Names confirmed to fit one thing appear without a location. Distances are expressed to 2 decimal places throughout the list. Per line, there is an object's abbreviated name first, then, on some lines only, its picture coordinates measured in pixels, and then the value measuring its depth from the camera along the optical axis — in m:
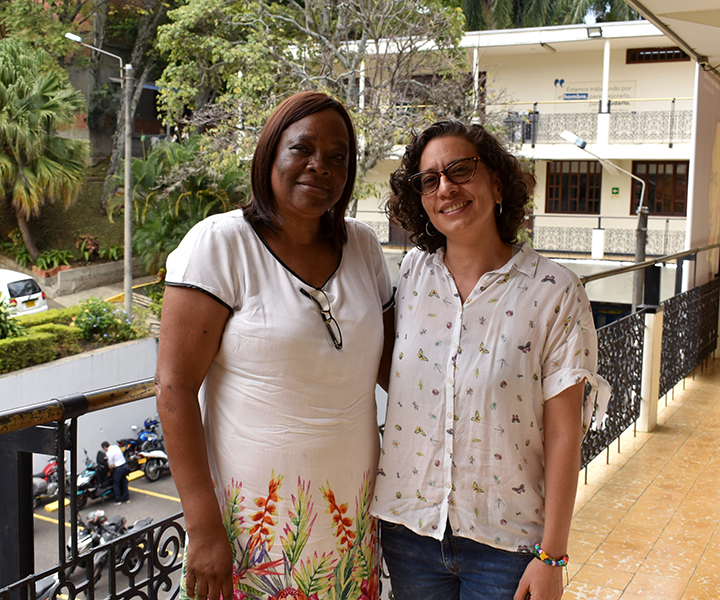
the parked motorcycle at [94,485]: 12.53
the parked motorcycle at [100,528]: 9.22
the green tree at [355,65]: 13.46
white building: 17.89
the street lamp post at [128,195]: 16.50
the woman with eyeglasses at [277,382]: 1.33
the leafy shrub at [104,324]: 17.75
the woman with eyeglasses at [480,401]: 1.47
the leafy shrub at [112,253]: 25.72
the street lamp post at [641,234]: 9.15
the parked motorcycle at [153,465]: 14.05
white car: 19.44
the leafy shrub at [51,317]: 17.63
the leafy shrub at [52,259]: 24.86
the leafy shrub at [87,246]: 25.48
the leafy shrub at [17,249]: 25.44
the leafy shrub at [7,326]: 16.30
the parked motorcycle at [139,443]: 14.49
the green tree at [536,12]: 25.64
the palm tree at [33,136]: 20.78
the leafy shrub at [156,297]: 18.97
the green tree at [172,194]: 17.08
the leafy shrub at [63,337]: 16.89
